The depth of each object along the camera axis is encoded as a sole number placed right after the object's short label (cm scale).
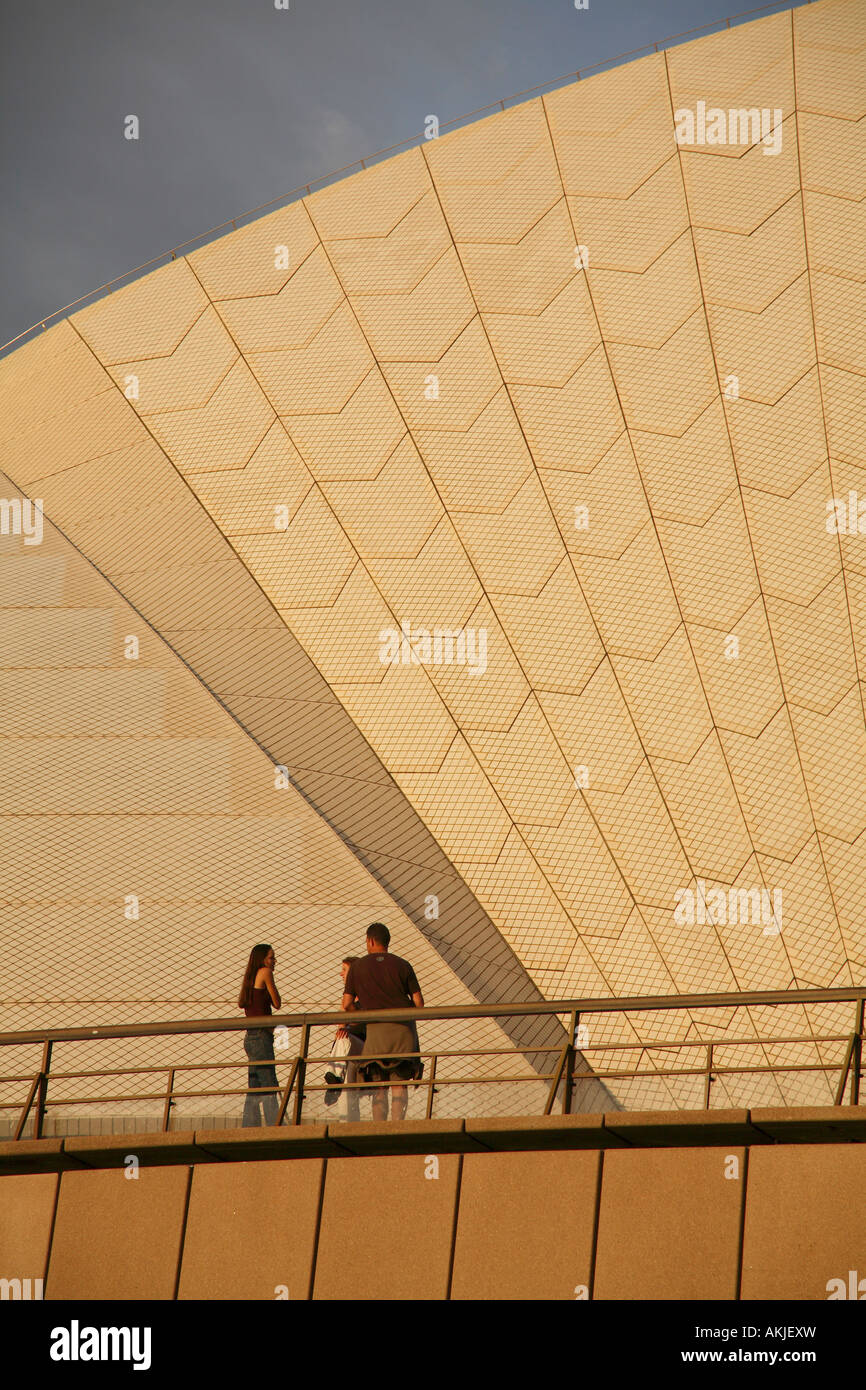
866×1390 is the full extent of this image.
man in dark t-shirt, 1588
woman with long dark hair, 1633
